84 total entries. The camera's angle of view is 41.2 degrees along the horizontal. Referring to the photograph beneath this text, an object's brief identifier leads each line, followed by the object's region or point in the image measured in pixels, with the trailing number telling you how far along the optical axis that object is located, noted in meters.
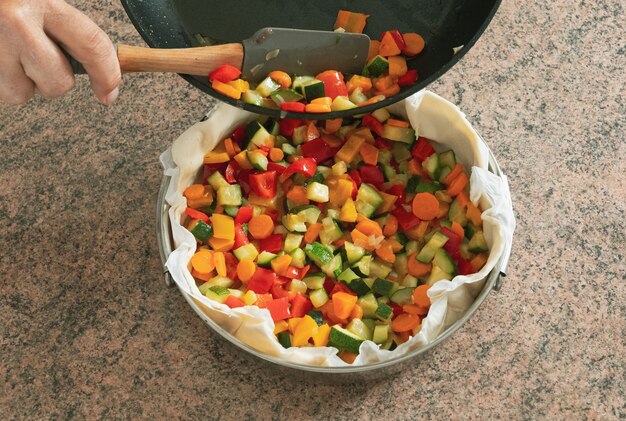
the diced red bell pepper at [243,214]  1.42
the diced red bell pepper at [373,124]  1.48
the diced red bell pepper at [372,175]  1.46
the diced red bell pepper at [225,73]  1.24
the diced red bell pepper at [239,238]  1.40
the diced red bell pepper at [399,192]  1.46
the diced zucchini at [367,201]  1.43
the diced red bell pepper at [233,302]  1.32
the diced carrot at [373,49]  1.35
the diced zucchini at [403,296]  1.35
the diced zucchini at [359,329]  1.34
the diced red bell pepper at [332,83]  1.31
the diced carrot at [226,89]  1.25
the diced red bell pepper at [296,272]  1.39
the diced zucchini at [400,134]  1.46
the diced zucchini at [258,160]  1.42
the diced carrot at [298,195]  1.44
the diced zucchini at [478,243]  1.38
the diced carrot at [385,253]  1.40
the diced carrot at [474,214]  1.39
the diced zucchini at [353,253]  1.39
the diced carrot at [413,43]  1.35
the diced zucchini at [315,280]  1.38
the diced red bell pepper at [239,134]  1.48
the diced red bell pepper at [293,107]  1.27
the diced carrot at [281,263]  1.37
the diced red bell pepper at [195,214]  1.40
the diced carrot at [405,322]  1.33
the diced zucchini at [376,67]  1.32
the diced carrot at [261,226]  1.41
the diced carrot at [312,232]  1.42
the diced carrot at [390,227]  1.43
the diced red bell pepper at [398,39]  1.33
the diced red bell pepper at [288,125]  1.49
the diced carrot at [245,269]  1.37
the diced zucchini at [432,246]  1.37
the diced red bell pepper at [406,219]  1.42
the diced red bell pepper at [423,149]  1.47
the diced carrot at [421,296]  1.33
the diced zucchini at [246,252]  1.38
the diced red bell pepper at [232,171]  1.46
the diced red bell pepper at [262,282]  1.36
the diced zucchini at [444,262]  1.35
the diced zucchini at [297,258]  1.39
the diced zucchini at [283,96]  1.29
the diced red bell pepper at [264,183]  1.43
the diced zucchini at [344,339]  1.29
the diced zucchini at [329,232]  1.41
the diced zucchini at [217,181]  1.44
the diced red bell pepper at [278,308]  1.33
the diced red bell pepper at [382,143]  1.50
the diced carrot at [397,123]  1.47
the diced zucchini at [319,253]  1.38
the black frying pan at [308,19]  1.33
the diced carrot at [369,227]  1.40
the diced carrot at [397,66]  1.33
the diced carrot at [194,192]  1.42
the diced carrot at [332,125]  1.48
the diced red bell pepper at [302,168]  1.43
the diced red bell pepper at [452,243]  1.39
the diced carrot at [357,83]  1.34
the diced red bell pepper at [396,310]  1.36
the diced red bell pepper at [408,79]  1.34
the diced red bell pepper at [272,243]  1.41
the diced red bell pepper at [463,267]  1.37
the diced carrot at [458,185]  1.42
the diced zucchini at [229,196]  1.42
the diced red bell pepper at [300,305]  1.35
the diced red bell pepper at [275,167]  1.45
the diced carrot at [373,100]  1.29
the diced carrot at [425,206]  1.41
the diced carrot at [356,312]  1.35
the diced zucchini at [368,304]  1.36
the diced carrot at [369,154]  1.47
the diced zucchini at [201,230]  1.38
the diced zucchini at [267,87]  1.29
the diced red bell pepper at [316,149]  1.48
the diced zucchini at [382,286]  1.37
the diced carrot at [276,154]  1.46
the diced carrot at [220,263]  1.37
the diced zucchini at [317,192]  1.41
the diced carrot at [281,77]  1.29
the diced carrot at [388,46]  1.33
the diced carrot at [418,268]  1.39
